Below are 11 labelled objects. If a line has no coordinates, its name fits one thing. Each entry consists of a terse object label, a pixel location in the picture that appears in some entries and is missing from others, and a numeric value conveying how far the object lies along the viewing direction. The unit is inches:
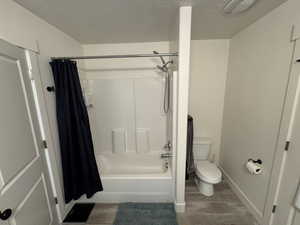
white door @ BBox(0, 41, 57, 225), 38.7
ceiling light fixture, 48.6
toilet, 76.4
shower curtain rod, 61.7
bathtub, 72.9
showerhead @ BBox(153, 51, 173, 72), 86.0
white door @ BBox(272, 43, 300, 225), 46.6
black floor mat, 67.4
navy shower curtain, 63.1
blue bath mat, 65.1
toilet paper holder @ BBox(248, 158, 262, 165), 63.3
